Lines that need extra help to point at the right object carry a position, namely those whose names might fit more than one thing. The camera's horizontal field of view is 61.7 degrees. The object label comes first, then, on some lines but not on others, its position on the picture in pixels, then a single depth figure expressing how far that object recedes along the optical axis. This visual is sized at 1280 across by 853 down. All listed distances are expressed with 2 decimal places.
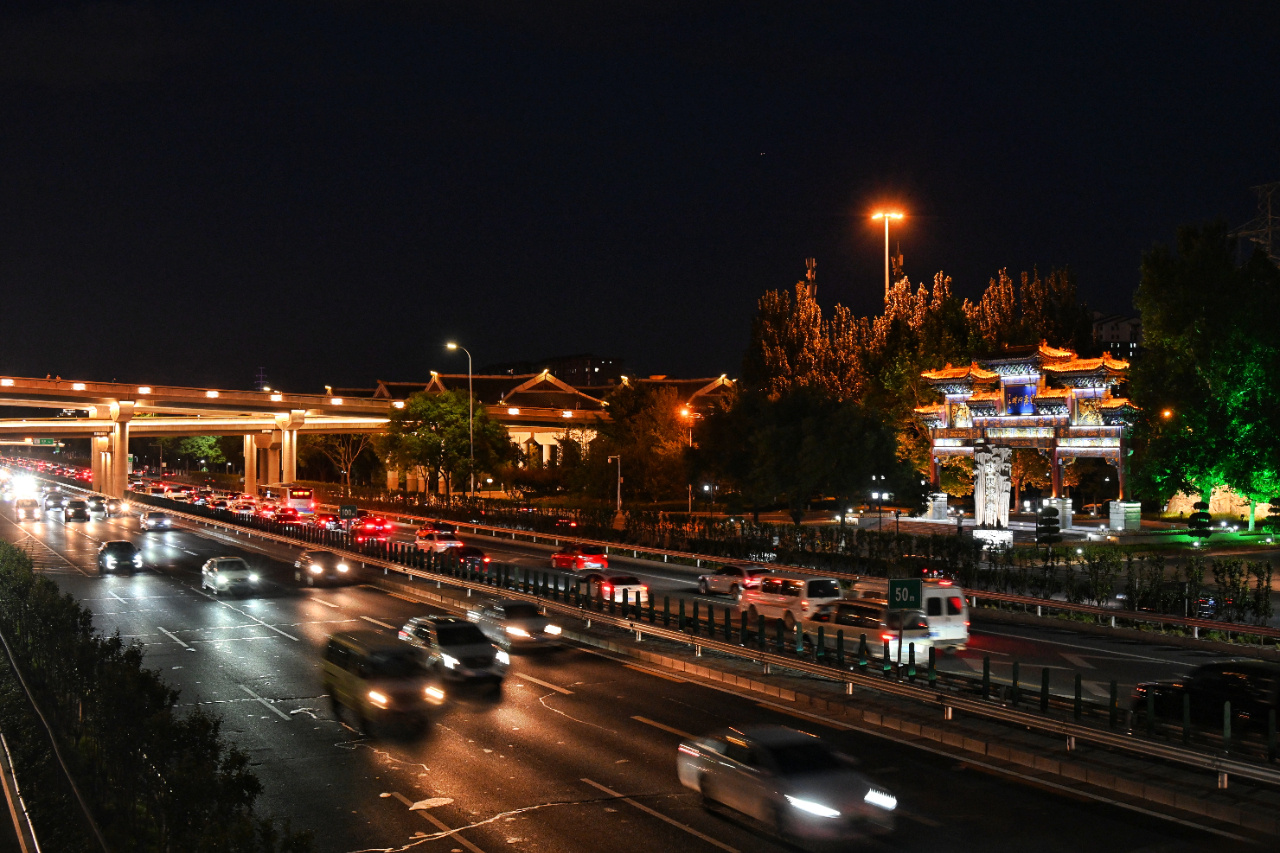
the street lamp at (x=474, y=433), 71.29
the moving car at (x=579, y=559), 42.53
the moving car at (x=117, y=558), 42.81
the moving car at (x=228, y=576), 36.31
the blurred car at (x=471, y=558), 37.75
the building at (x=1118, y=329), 175.91
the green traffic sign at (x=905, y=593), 18.97
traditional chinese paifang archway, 55.03
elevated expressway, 88.23
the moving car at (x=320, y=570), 39.47
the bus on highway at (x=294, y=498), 78.81
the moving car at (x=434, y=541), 48.97
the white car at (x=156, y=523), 63.59
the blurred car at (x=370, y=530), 55.43
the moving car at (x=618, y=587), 31.44
